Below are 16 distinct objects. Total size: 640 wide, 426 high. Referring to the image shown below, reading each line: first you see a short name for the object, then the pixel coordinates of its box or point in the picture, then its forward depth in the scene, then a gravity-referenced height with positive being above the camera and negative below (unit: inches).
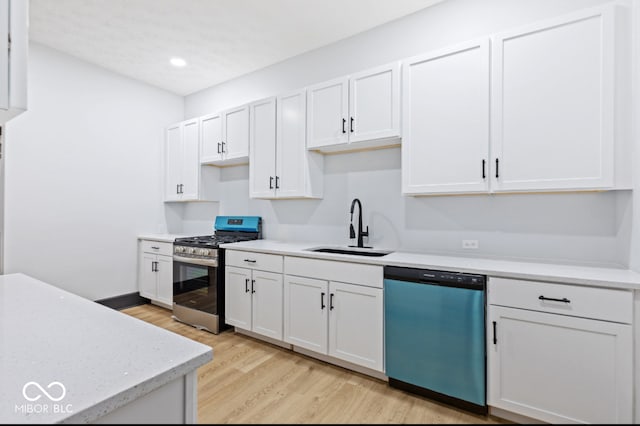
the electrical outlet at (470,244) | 88.0 -8.8
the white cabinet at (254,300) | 100.7 -30.4
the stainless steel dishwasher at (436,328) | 62.9 -25.7
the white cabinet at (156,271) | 131.1 -26.7
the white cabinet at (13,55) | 25.7 +13.0
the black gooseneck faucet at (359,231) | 103.9 -6.4
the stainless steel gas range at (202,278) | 113.0 -25.5
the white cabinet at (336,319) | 81.4 -30.6
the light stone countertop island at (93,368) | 20.4 -12.7
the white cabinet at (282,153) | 110.0 +21.7
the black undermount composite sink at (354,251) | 99.0 -12.8
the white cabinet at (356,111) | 90.0 +31.6
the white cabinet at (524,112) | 63.1 +23.7
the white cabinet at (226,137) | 127.6 +31.9
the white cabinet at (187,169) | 144.4 +20.2
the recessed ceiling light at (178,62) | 127.3 +62.4
